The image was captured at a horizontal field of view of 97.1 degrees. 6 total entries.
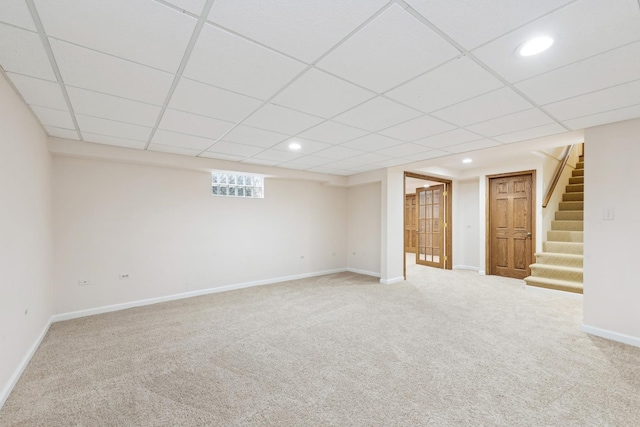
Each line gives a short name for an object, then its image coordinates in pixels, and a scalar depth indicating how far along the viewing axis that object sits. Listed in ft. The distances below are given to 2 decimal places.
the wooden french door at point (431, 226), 24.64
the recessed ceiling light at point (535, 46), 5.32
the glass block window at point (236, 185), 17.07
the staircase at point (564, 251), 15.78
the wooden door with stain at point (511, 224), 19.66
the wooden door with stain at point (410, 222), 34.37
